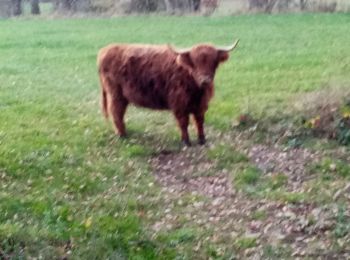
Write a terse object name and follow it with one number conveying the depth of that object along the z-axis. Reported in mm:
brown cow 10078
